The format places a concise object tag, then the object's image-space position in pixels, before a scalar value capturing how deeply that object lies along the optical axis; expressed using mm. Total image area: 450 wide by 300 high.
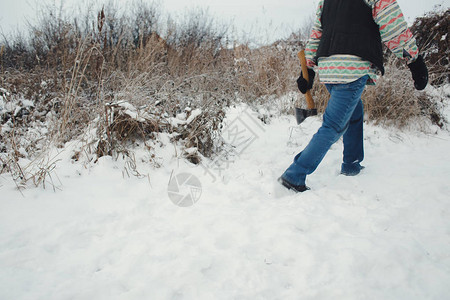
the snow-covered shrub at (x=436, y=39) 3510
